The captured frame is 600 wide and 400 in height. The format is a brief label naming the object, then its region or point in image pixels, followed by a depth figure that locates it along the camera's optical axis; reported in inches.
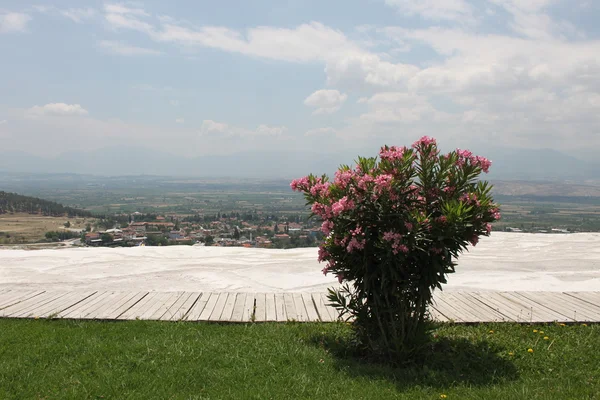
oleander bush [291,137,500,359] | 153.0
